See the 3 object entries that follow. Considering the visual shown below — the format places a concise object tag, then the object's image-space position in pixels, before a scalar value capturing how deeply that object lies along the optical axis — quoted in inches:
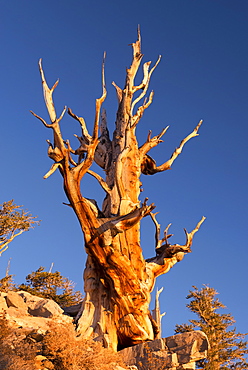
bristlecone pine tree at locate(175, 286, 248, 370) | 537.1
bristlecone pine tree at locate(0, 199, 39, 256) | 649.0
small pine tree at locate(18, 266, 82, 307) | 611.5
